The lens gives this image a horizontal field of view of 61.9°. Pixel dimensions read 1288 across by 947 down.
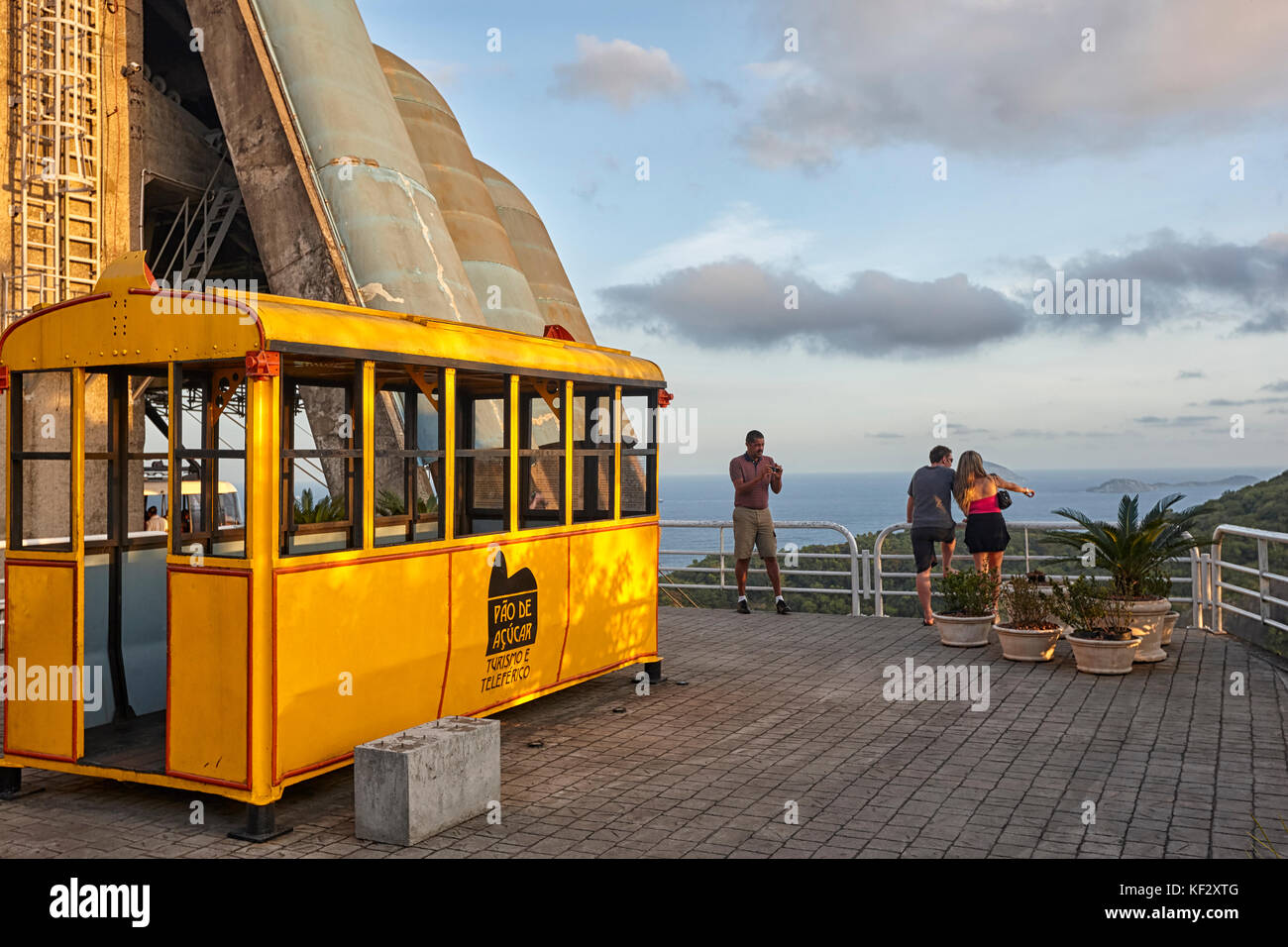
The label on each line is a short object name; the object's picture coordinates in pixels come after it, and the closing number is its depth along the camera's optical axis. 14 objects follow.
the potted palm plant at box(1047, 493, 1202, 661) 11.05
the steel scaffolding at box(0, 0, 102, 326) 18.17
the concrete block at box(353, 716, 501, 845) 5.96
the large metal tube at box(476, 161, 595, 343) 31.88
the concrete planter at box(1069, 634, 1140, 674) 10.54
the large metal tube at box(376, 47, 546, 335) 25.98
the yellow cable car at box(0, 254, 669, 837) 6.24
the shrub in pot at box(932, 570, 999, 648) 12.31
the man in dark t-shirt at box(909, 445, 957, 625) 13.59
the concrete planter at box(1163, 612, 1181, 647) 12.00
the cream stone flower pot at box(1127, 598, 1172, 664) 10.98
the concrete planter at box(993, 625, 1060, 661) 11.29
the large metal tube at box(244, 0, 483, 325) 20.06
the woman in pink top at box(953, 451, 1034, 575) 12.95
